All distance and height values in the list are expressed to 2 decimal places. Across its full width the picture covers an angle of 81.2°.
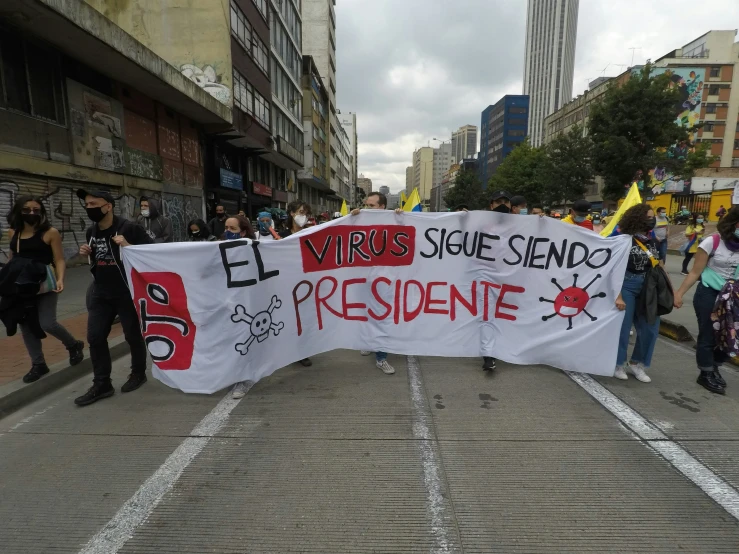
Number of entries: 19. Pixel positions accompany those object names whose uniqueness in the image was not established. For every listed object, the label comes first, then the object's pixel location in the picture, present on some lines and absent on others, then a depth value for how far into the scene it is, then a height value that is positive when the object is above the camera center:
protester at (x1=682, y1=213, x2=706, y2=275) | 11.93 -0.84
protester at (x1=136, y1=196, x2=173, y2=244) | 7.02 -0.32
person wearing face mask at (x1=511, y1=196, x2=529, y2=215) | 5.45 +0.05
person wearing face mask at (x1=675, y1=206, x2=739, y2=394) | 4.04 -0.72
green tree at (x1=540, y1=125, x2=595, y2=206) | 36.91 +3.42
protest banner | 4.12 -0.89
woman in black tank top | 4.07 -0.42
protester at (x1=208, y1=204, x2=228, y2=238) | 9.67 -0.31
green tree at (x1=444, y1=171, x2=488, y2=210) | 64.44 +2.63
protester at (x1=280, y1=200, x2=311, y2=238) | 5.72 -0.08
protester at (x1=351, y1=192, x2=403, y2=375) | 4.68 -0.02
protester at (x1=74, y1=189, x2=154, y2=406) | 3.88 -0.65
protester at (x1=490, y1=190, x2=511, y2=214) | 4.82 +0.06
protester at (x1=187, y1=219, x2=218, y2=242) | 8.14 -0.42
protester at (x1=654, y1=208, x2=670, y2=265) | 7.43 -0.47
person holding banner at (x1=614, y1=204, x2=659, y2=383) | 4.39 -0.83
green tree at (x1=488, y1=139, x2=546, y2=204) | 49.22 +4.13
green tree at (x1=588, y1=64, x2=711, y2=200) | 22.75 +4.30
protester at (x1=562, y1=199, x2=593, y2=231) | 5.34 -0.08
